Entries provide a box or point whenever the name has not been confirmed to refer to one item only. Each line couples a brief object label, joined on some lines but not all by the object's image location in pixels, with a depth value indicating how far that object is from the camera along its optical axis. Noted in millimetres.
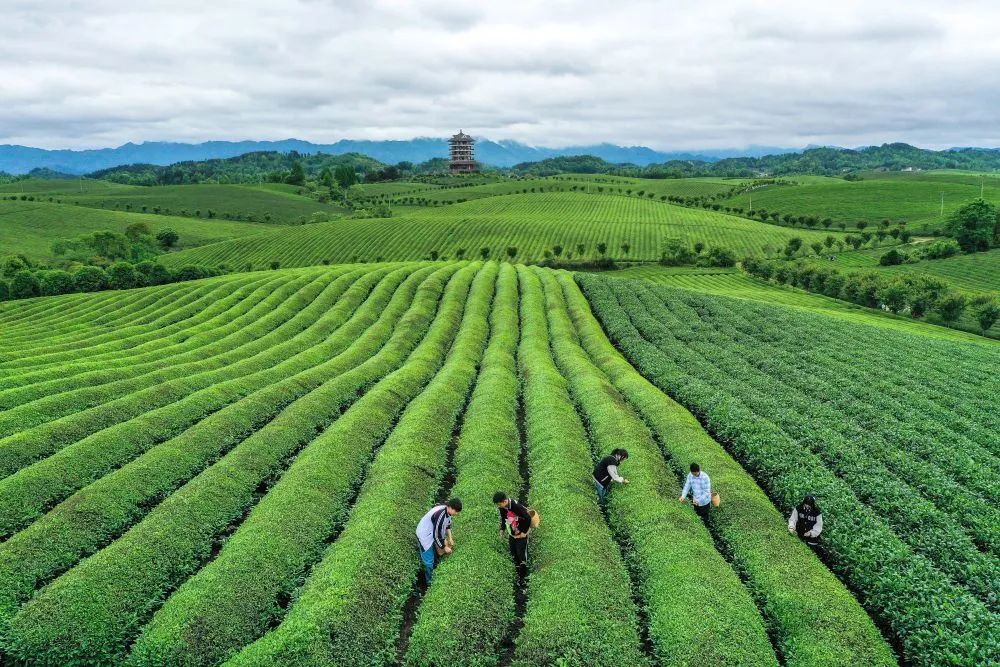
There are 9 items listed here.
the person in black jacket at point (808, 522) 18641
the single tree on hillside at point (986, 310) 72750
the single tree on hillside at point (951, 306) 75250
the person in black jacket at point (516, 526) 17172
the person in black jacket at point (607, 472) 20280
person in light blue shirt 19500
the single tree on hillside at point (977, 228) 117625
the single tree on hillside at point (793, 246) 129413
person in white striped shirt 16719
